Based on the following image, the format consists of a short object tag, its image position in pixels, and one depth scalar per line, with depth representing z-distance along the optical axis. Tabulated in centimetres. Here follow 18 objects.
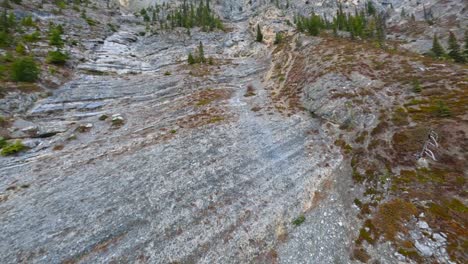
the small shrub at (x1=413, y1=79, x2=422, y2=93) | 2327
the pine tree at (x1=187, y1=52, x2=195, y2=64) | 5409
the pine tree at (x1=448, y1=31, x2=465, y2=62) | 4241
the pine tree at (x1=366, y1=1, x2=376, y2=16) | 14265
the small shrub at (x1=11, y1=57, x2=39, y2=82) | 3234
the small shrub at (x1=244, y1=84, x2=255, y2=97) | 3728
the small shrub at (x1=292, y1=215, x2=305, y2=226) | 1500
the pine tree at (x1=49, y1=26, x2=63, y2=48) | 4850
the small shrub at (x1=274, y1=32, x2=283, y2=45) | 6269
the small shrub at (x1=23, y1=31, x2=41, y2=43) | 4752
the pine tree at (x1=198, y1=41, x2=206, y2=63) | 5624
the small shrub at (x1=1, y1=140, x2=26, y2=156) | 2166
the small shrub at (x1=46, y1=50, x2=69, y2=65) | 4175
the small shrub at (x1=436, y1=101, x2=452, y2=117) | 1852
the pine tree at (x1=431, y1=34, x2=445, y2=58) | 4785
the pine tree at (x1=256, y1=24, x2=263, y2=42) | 6960
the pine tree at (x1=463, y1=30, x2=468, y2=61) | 4268
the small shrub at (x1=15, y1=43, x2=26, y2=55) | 4103
